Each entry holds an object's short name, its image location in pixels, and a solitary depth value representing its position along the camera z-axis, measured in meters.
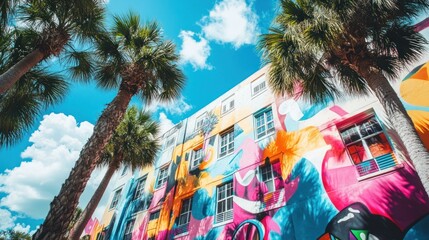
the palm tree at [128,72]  5.79
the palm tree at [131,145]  13.20
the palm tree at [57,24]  6.48
